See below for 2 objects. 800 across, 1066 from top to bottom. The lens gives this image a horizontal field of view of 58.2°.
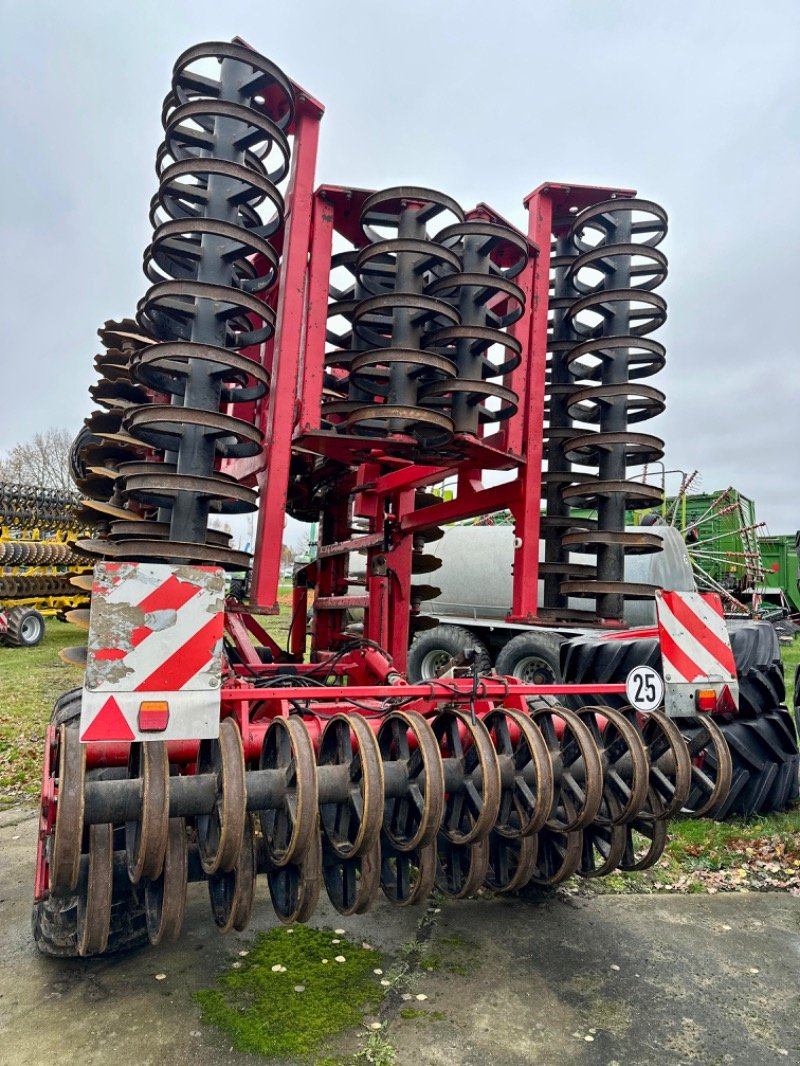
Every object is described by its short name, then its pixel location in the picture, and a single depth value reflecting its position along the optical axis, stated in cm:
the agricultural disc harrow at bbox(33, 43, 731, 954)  223
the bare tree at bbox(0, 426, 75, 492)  3512
